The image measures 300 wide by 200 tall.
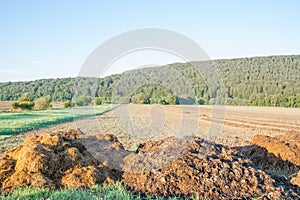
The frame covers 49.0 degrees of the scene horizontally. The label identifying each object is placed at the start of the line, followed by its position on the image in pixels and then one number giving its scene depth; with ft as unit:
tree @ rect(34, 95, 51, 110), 182.50
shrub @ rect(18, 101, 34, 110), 167.42
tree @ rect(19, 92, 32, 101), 187.27
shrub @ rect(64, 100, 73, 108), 206.98
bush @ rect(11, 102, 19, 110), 166.24
